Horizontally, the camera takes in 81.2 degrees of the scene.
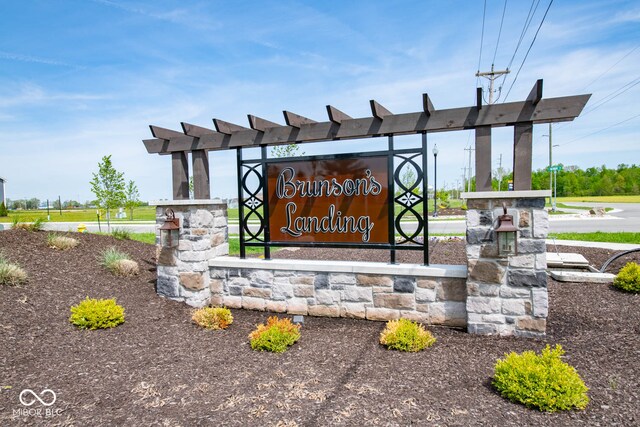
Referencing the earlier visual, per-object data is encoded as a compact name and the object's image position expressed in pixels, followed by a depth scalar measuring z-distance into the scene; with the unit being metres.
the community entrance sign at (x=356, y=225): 4.35
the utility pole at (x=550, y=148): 27.20
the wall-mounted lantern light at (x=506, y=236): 4.21
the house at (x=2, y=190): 24.81
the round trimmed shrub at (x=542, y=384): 2.86
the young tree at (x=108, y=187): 13.66
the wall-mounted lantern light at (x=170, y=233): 5.87
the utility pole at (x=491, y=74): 23.24
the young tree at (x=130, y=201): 14.48
